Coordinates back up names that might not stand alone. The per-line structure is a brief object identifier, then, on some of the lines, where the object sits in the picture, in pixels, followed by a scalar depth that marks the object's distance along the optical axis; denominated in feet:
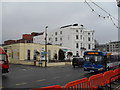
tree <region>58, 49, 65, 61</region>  113.86
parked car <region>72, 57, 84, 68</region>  77.71
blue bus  40.38
